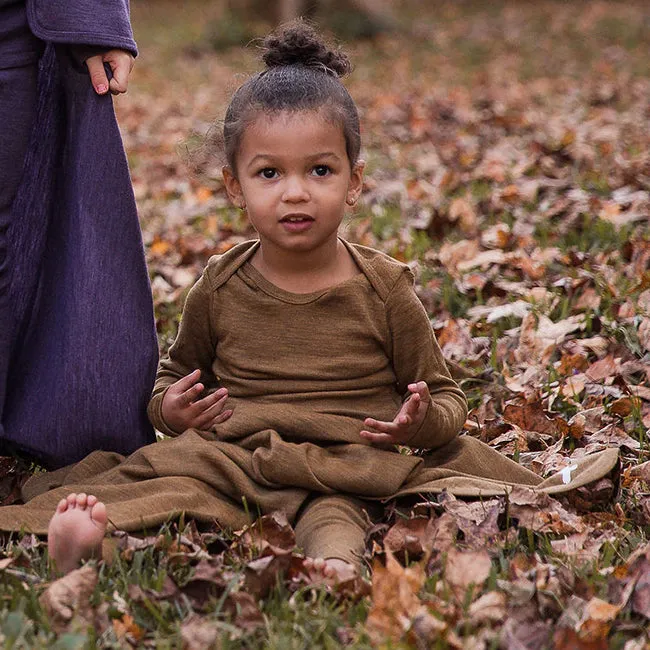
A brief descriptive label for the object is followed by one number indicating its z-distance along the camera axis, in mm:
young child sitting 5641
